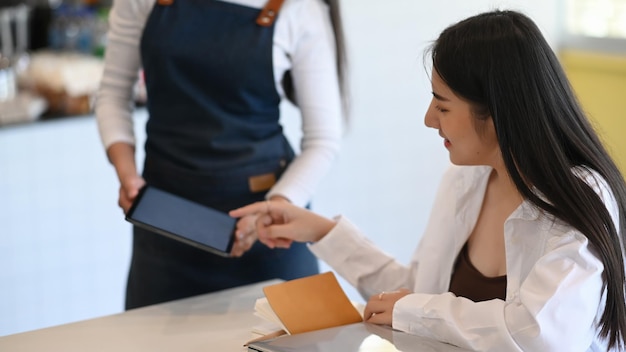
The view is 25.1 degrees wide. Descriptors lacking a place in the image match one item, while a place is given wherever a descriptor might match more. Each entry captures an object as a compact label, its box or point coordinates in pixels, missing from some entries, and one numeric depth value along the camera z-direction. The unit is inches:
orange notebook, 97.4
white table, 98.8
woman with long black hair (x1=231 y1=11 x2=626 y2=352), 89.3
